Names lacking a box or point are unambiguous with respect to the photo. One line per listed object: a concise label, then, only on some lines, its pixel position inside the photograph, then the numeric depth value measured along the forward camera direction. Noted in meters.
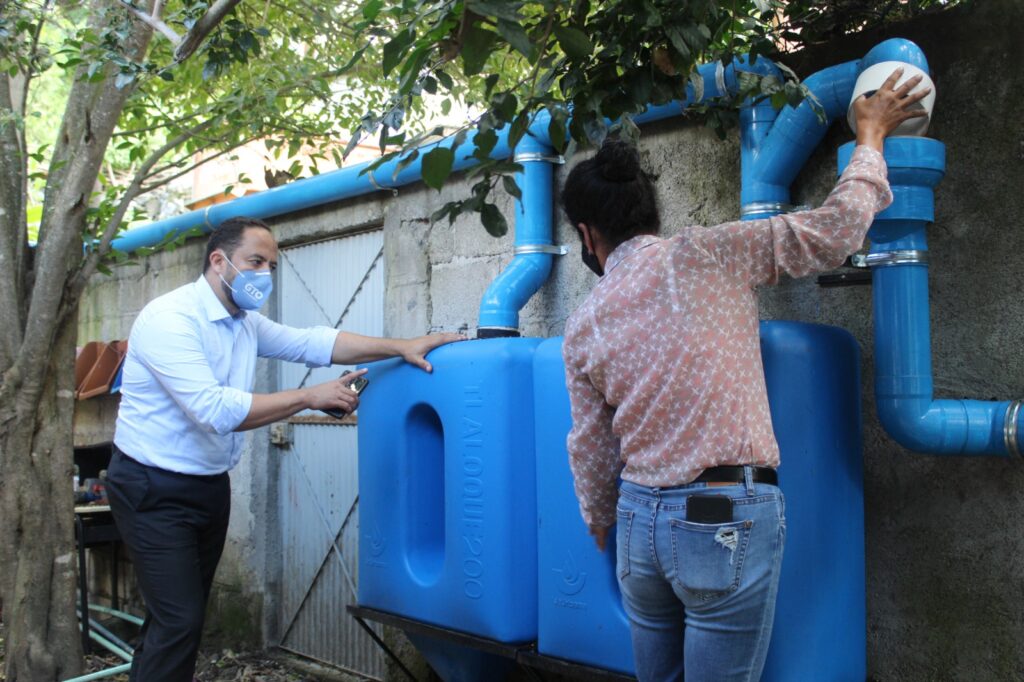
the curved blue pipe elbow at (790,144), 2.58
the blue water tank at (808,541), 2.38
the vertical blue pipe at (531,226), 3.35
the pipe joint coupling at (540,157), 3.41
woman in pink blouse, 2.06
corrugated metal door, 4.54
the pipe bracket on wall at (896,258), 2.42
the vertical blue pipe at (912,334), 2.35
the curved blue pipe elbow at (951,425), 2.34
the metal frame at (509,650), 2.67
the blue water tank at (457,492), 2.96
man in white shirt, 3.27
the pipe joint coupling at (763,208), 2.71
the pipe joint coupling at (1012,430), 2.30
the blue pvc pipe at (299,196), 4.04
